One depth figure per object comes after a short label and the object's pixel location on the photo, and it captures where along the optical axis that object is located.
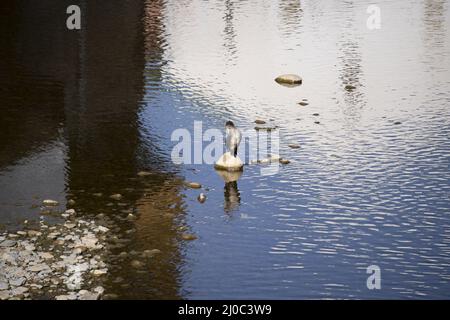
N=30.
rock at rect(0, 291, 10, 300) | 14.12
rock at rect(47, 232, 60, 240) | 16.51
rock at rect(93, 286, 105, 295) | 14.38
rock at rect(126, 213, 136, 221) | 17.59
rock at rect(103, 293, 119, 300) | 14.21
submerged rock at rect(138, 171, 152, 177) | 20.16
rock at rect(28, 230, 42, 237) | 16.66
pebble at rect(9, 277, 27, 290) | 14.57
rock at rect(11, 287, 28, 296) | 14.25
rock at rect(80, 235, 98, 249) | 16.14
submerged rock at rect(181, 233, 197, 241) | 16.73
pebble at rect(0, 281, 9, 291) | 14.44
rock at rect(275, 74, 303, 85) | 28.64
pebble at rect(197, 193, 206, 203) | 18.72
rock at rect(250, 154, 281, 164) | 21.02
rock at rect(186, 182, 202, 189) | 19.44
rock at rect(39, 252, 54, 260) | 15.57
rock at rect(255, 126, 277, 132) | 23.54
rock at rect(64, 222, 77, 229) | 17.07
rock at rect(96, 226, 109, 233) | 16.89
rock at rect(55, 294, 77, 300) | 14.08
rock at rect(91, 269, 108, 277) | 14.99
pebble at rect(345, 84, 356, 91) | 27.94
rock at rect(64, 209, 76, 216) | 17.83
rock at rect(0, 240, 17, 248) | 16.14
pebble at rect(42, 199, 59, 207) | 18.29
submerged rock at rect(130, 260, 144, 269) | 15.41
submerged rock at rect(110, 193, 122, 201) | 18.70
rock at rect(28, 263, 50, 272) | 15.10
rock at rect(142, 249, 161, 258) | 15.88
